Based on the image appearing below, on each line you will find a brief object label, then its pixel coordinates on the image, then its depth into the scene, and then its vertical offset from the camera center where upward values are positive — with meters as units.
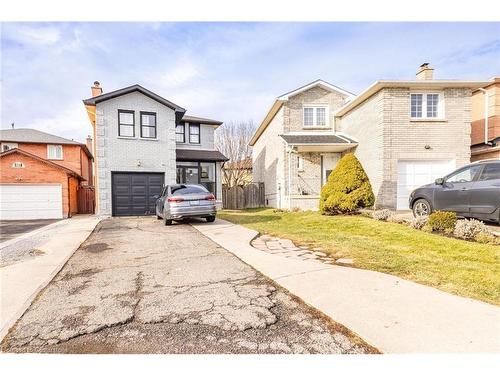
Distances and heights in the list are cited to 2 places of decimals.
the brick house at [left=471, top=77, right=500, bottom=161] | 14.52 +3.31
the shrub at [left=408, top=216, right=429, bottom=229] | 7.96 -1.20
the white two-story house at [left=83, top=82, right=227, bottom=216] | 14.74 +1.85
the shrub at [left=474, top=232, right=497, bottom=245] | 6.23 -1.30
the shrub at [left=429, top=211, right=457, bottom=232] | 7.28 -1.07
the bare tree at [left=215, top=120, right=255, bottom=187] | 33.34 +4.67
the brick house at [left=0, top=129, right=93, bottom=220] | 16.77 -0.33
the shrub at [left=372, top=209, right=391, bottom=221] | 9.83 -1.21
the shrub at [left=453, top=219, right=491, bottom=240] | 6.60 -1.17
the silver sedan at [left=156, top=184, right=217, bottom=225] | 10.41 -0.80
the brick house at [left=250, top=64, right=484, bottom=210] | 12.84 +2.02
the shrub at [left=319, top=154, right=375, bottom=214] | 11.05 -0.34
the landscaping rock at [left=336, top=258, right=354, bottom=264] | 5.02 -1.45
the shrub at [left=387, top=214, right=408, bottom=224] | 9.07 -1.29
